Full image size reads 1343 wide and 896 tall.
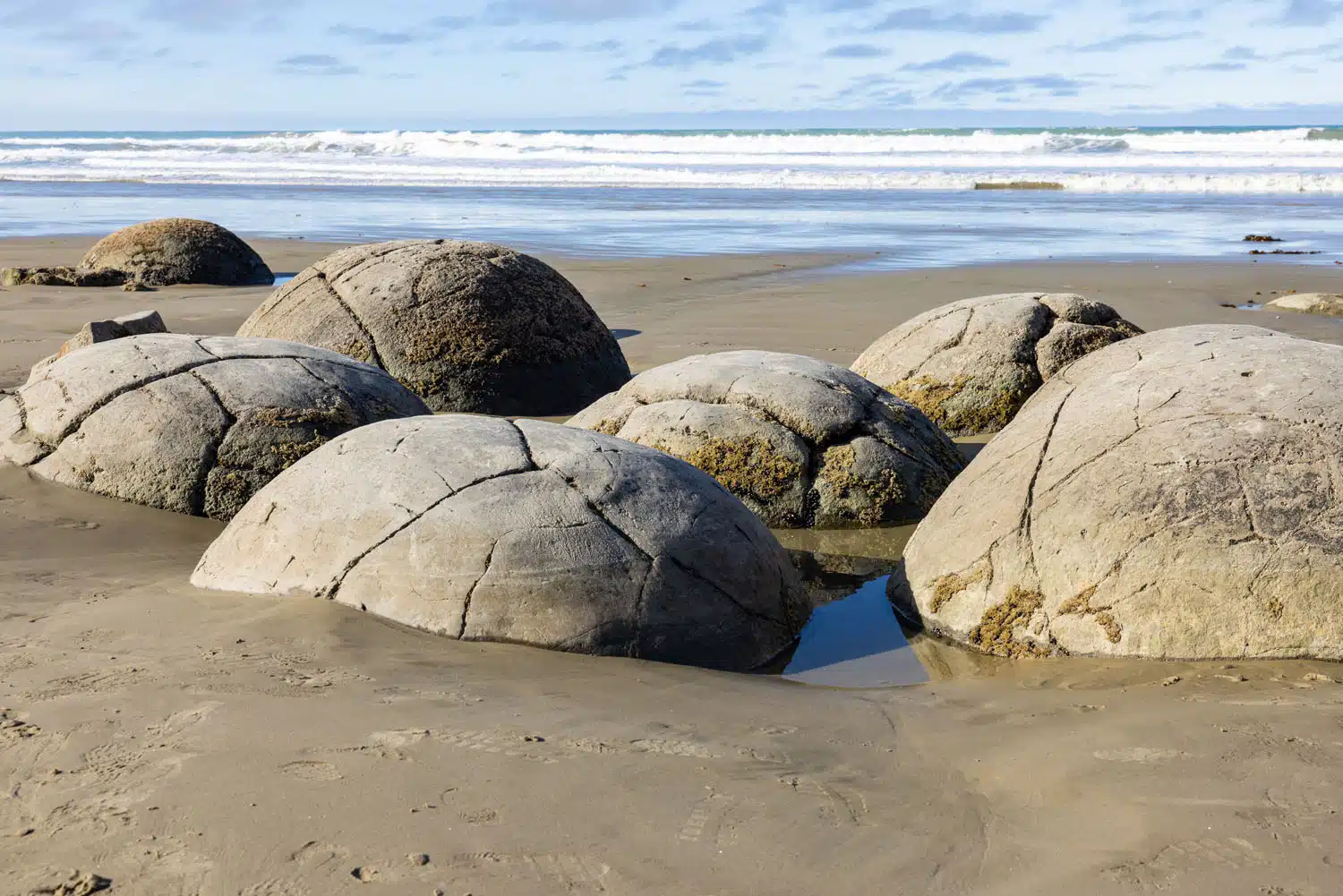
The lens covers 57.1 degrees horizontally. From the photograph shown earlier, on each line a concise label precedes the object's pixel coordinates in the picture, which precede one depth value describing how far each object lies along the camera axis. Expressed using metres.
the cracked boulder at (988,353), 7.57
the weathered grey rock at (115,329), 7.55
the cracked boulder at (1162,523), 3.80
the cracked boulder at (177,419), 5.42
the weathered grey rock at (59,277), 12.95
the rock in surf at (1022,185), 30.19
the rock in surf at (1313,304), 11.59
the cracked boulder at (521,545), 3.83
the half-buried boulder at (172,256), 13.73
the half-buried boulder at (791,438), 5.73
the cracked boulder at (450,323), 7.71
